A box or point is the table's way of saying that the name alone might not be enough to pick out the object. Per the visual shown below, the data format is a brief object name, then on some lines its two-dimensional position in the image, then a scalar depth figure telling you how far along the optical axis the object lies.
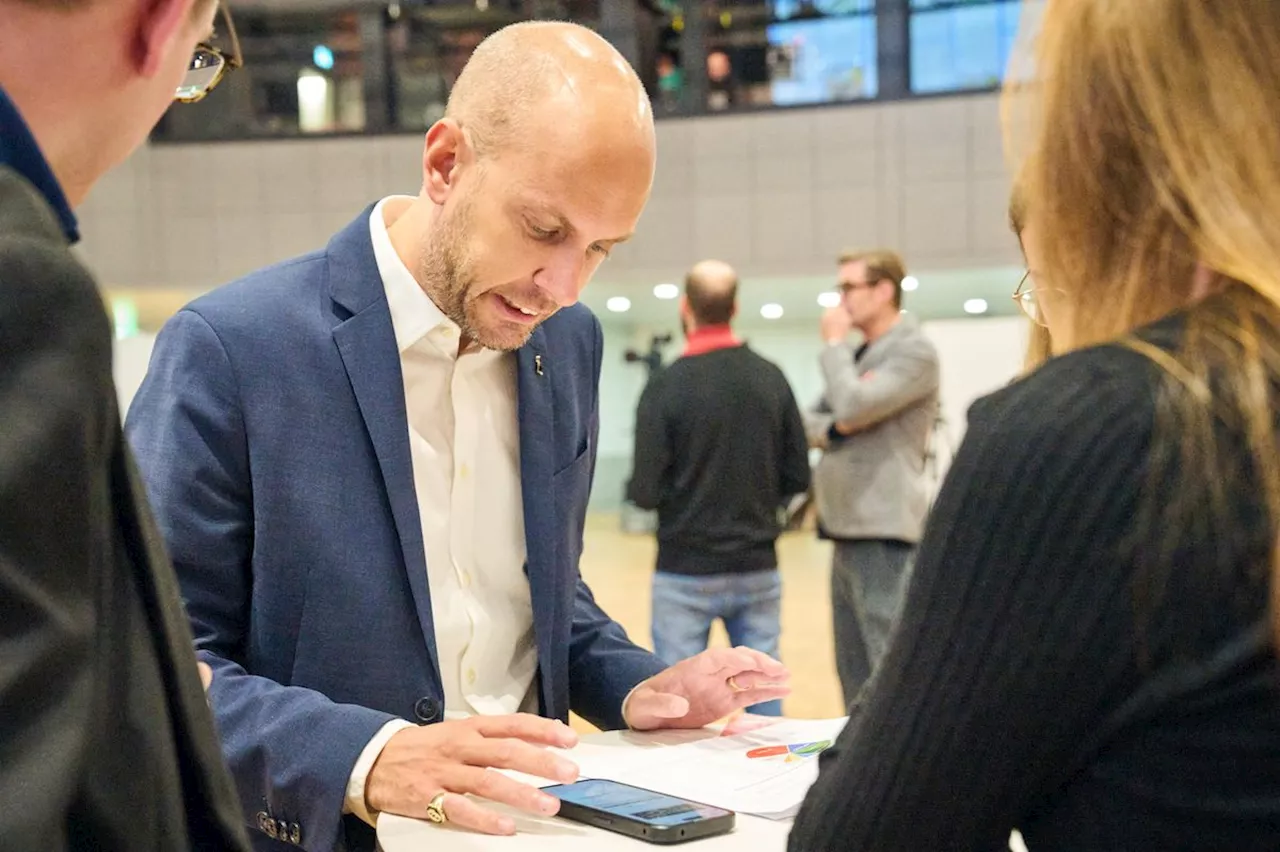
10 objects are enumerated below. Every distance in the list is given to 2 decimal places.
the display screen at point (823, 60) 11.70
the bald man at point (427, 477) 1.57
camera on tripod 14.55
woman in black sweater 0.82
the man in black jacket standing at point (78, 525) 0.64
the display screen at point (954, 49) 11.47
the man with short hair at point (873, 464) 4.65
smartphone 1.39
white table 1.38
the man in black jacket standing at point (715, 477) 4.72
